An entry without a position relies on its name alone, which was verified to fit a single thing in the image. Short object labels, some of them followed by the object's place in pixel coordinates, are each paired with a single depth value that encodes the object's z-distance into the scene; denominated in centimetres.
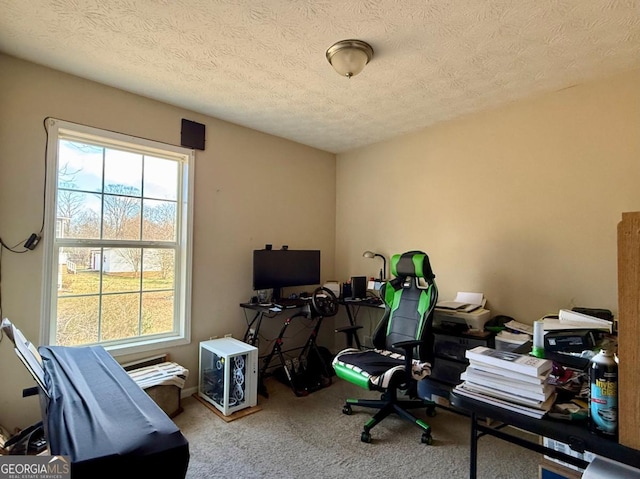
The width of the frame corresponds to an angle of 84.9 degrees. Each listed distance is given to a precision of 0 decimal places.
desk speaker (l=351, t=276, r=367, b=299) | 360
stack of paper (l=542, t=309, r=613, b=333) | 154
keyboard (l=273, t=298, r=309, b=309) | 321
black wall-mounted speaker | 307
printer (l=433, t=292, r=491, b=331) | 274
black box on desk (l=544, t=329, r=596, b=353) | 132
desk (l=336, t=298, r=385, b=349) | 332
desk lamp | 377
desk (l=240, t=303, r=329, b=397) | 315
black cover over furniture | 107
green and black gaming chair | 237
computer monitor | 336
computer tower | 272
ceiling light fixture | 204
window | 252
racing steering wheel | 316
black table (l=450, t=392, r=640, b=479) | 85
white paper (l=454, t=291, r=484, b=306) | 299
